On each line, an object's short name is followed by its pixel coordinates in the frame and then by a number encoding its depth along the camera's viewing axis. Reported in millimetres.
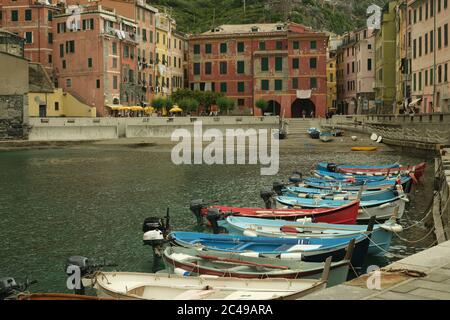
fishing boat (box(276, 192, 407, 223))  25094
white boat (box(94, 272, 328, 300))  12023
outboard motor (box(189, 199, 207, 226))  24375
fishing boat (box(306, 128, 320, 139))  72688
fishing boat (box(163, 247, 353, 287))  14125
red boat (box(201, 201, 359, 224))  23000
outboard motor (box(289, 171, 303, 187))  32950
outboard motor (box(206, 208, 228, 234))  22031
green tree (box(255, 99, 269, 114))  87375
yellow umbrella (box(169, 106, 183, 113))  83562
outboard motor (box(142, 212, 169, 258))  18969
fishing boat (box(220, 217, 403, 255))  18892
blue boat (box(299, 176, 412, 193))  30703
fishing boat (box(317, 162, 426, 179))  36878
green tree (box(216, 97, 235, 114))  85750
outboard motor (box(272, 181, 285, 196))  29969
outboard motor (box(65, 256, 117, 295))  14617
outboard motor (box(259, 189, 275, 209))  27172
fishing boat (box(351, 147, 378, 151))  60906
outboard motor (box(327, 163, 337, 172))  39875
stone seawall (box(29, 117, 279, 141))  75750
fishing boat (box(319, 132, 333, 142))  69688
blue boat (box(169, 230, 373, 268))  16031
